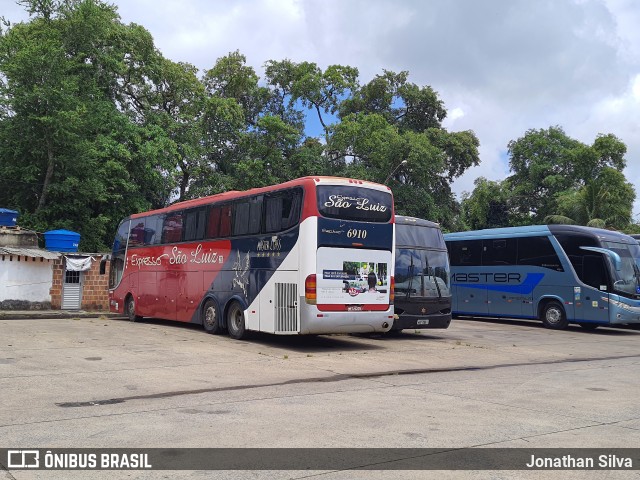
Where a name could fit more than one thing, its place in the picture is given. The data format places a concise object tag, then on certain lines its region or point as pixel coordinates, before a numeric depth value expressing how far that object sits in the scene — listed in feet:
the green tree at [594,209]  117.91
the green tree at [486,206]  164.25
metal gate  83.46
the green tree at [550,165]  159.87
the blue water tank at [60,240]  82.84
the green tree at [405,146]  129.18
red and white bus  42.32
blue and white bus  64.69
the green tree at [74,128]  88.99
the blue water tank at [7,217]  82.99
